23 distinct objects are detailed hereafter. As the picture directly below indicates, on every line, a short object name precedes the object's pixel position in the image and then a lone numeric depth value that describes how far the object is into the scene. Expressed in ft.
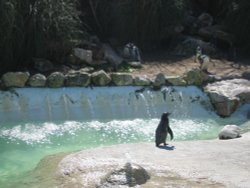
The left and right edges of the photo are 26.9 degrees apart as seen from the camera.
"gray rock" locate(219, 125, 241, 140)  32.55
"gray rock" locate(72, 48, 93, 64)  45.39
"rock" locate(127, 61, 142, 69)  47.03
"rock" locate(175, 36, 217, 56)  53.20
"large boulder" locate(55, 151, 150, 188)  22.53
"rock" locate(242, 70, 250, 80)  46.55
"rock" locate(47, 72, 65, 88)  40.14
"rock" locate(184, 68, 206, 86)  44.16
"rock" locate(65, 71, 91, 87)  40.78
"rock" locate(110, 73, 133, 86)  42.11
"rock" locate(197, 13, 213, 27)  58.44
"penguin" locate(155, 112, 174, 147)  29.58
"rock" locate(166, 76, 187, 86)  43.57
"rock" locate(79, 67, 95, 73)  43.29
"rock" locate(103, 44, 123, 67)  46.79
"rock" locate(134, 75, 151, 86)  42.52
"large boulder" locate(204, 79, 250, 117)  42.01
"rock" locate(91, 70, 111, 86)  41.50
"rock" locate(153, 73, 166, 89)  42.93
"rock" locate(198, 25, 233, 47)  55.21
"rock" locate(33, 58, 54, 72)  43.29
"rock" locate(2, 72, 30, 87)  39.01
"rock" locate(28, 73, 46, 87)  39.55
